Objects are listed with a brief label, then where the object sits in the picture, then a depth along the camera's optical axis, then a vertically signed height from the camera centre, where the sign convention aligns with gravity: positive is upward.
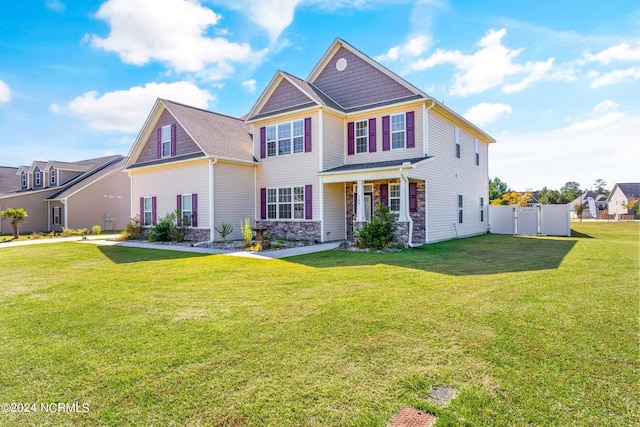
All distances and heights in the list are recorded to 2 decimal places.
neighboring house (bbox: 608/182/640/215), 57.84 +2.36
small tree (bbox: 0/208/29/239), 20.69 +0.10
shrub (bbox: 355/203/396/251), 12.33 -0.76
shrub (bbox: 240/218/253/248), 13.57 -0.81
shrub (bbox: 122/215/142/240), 18.11 -0.80
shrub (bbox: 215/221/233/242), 15.30 -0.68
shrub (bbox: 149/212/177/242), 16.69 -0.79
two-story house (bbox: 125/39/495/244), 14.17 +2.51
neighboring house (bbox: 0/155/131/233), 25.73 +1.51
